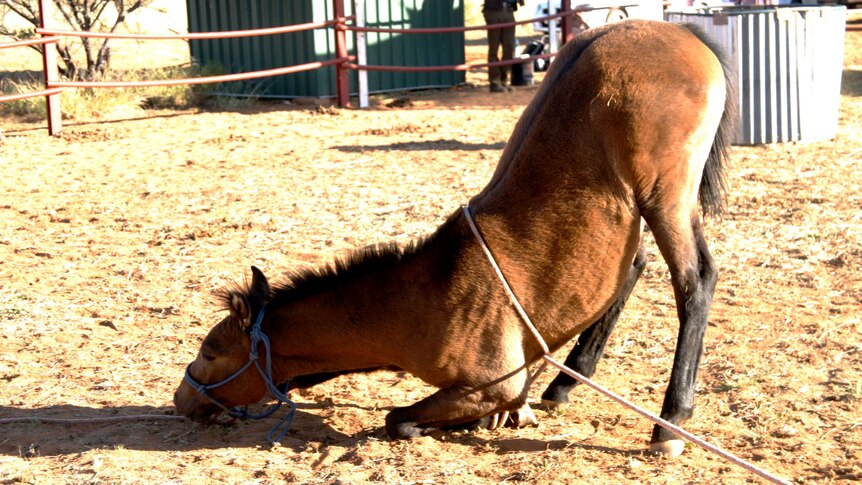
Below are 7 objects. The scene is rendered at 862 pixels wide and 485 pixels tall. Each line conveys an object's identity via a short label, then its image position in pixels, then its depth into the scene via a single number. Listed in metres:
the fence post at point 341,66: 13.05
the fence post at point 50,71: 11.36
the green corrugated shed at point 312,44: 13.99
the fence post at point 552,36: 14.80
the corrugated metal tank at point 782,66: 10.09
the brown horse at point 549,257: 4.26
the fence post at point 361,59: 13.32
